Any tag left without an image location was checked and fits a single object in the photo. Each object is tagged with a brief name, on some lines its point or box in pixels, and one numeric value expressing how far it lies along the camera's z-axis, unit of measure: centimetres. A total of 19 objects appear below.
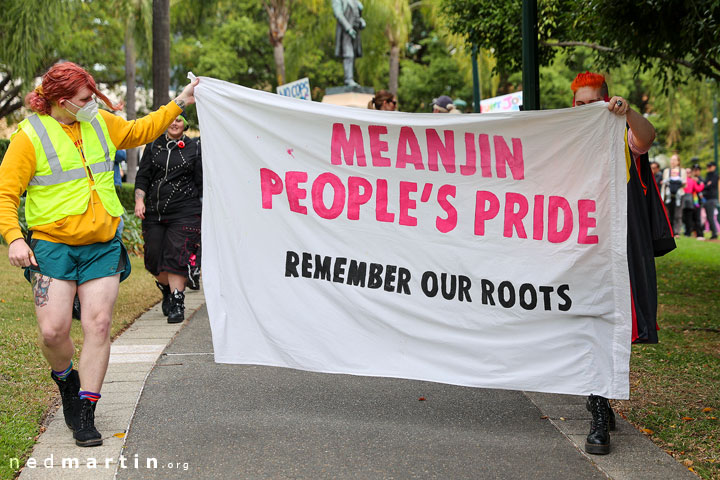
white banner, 465
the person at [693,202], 2048
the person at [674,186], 2045
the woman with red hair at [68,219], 435
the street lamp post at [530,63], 690
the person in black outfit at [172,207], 797
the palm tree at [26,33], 1541
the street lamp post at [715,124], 3703
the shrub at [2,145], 2035
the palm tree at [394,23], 2919
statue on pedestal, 2177
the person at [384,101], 855
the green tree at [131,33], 2241
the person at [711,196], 2092
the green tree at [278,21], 2875
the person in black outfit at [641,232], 452
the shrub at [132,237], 1543
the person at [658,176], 1923
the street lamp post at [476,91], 2174
